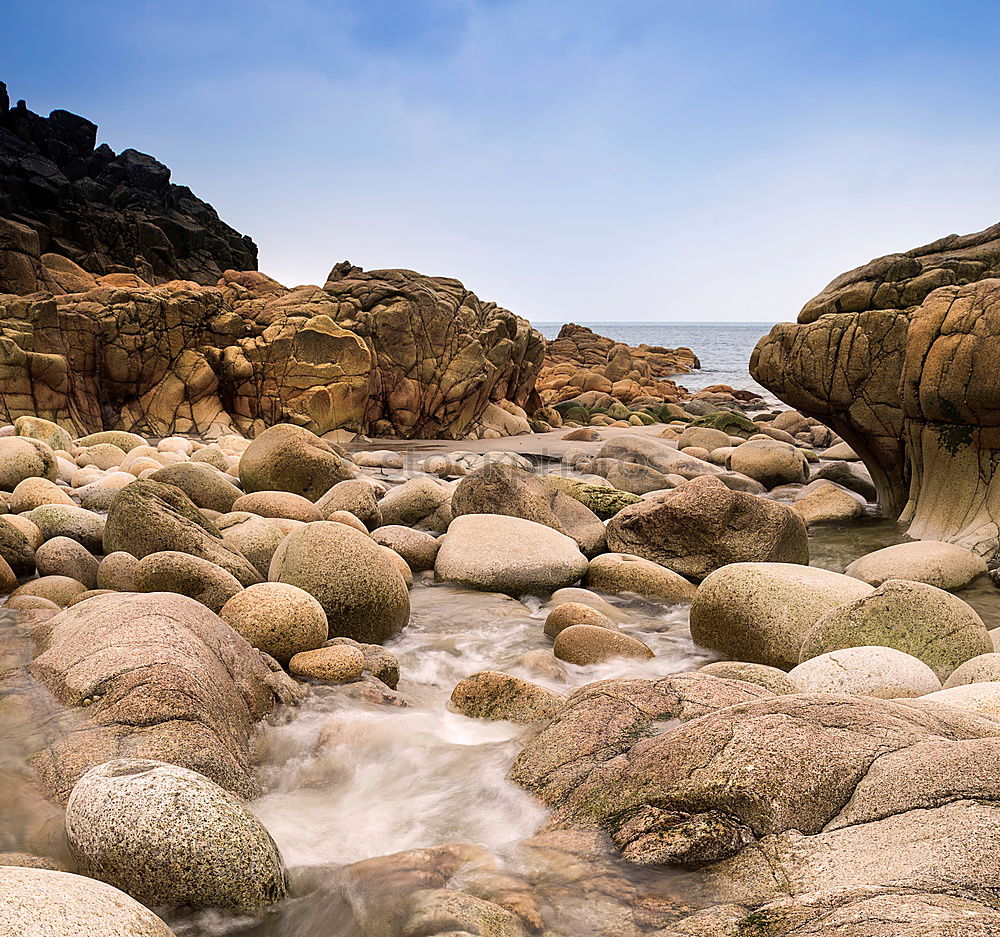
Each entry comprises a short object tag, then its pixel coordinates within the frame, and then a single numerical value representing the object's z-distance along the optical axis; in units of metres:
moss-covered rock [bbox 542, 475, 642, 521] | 10.72
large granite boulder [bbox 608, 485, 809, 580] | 8.25
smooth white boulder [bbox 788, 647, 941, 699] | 3.95
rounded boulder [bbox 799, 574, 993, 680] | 4.79
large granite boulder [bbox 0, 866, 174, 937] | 1.66
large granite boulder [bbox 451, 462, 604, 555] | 9.01
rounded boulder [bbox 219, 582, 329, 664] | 4.62
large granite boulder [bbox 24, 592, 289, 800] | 3.03
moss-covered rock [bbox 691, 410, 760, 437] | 22.55
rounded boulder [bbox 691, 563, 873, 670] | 5.63
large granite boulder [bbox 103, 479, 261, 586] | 5.82
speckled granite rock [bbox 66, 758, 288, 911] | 2.32
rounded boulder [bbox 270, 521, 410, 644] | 5.58
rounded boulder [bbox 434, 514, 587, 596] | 7.61
